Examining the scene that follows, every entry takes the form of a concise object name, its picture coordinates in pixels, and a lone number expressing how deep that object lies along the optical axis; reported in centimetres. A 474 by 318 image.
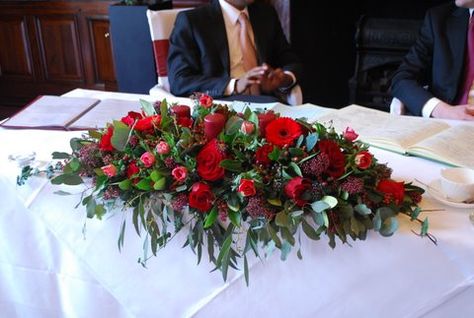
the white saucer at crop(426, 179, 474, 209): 103
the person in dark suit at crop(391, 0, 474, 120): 198
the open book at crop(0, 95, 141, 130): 149
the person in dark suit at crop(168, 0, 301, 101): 212
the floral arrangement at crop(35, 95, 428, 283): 94
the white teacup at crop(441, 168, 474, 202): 104
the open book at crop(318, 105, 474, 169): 123
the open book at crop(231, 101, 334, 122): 154
